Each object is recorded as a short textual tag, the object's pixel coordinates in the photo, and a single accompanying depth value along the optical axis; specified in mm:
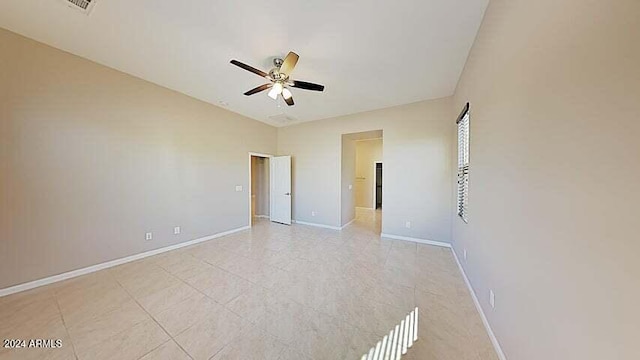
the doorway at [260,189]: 6660
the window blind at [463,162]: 2803
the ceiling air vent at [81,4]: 1894
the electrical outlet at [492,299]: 1715
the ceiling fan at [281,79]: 2436
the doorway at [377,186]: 8195
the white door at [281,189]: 5801
